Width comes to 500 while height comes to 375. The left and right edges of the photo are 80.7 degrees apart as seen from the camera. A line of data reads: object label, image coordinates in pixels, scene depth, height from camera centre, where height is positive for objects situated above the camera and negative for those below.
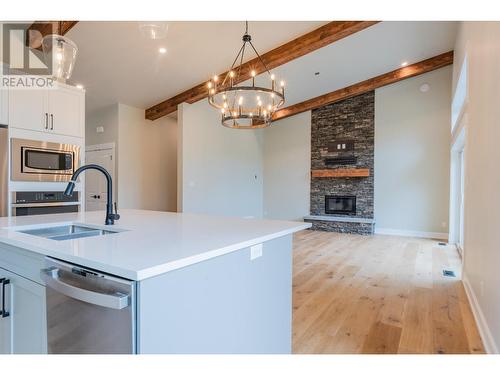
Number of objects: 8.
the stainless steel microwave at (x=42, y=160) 3.02 +0.23
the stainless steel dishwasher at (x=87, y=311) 0.94 -0.46
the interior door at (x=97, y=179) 6.14 +0.05
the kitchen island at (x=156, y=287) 0.98 -0.43
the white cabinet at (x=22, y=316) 1.27 -0.62
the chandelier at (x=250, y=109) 3.27 +0.95
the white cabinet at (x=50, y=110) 3.03 +0.79
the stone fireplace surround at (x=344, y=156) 7.39 +0.74
